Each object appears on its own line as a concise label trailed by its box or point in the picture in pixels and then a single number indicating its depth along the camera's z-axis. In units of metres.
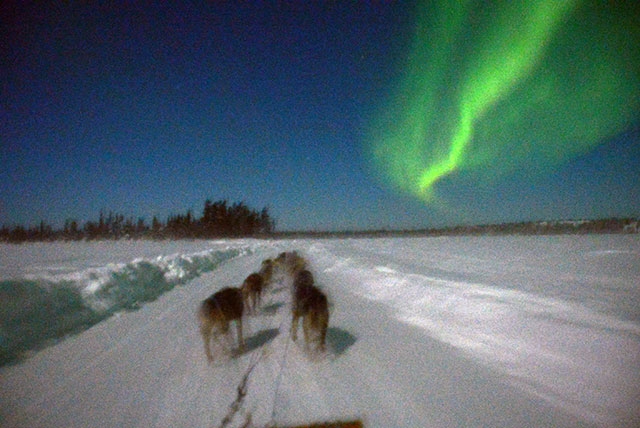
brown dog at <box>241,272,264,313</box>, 6.85
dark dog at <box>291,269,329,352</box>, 4.43
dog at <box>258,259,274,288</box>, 9.34
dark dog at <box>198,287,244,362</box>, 4.26
